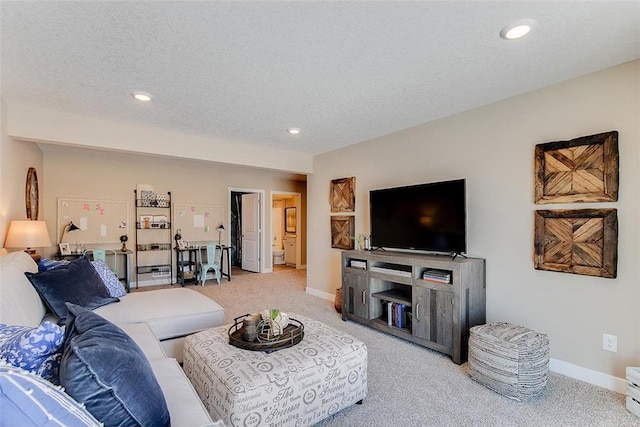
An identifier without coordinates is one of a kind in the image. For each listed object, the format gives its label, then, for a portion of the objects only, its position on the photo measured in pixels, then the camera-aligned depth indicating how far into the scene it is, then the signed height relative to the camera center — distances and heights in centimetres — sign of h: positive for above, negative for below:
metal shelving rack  567 -42
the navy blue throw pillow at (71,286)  224 -58
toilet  864 -127
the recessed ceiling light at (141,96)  266 +106
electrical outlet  223 -98
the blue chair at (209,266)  574 -102
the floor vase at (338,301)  411 -122
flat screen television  292 -6
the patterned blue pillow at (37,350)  96 -44
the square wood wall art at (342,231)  444 -29
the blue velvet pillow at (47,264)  252 -43
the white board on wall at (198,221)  611 -17
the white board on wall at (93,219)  504 -10
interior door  714 -47
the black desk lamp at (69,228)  500 -24
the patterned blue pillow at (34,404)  68 -45
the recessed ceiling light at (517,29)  172 +107
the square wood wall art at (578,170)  222 +32
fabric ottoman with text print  160 -96
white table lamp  296 -21
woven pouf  212 -109
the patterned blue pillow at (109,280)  288 -64
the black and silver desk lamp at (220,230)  658 -38
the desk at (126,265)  528 -93
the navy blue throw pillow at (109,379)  88 -51
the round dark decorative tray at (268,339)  193 -85
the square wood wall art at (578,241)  221 -24
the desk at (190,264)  592 -103
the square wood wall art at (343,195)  442 +26
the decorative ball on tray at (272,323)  206 -78
